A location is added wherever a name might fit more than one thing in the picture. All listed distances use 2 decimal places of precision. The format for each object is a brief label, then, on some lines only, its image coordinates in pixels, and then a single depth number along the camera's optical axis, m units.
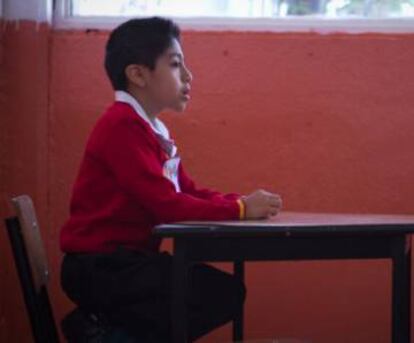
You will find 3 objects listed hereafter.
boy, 4.34
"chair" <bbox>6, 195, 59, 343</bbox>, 4.41
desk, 3.74
